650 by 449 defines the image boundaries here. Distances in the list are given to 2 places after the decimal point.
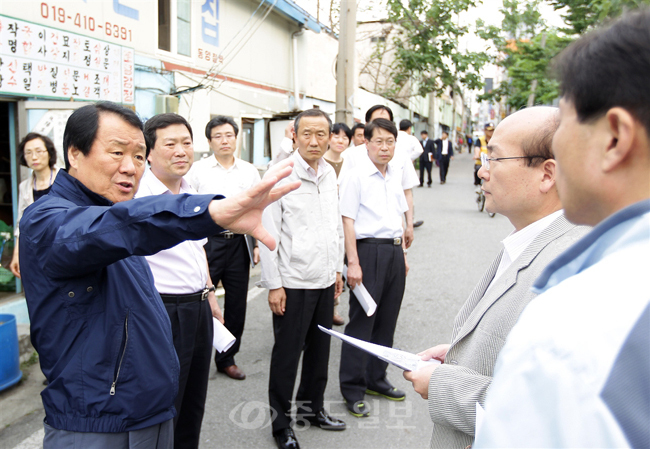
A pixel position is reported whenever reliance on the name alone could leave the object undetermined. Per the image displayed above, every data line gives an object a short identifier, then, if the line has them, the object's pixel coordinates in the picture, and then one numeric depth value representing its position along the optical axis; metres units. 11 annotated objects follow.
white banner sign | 4.48
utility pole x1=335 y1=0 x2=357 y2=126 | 8.21
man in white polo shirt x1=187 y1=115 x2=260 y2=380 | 4.35
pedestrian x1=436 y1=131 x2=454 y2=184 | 19.08
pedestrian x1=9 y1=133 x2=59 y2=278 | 4.35
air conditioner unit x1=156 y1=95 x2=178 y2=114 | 6.82
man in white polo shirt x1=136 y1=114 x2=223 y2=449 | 2.66
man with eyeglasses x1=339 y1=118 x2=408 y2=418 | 3.79
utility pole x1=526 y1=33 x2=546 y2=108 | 16.86
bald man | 1.54
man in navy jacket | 1.39
